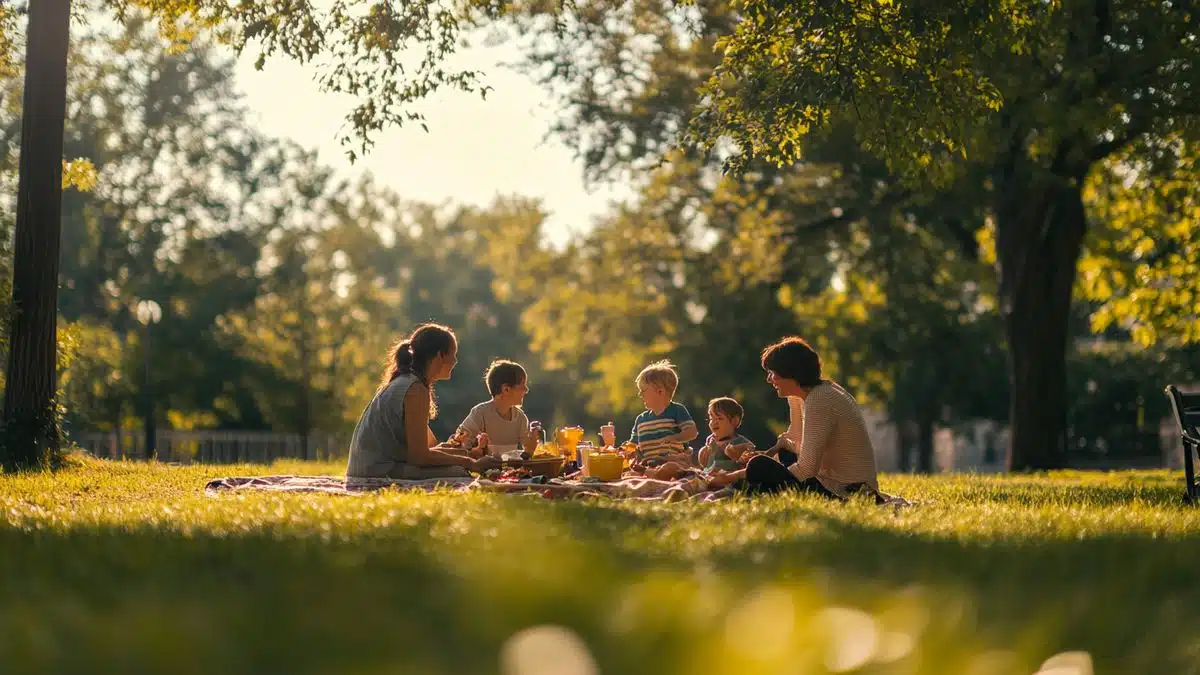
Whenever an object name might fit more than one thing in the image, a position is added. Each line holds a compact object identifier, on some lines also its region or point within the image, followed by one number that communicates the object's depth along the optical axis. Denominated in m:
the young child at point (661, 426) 13.29
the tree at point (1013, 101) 14.33
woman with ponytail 11.45
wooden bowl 11.78
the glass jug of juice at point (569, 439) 12.44
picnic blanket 10.81
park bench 12.24
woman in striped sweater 10.66
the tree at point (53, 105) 15.53
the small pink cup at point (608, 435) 12.68
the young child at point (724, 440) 12.07
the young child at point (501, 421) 12.98
